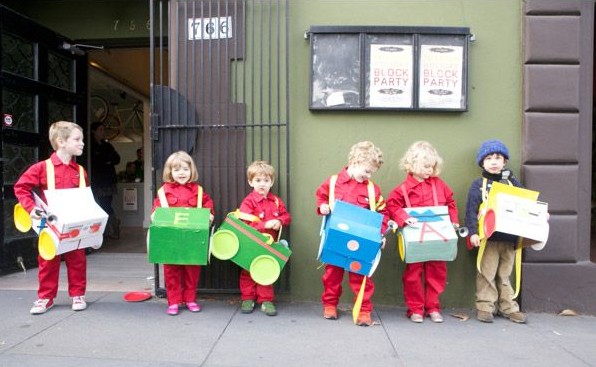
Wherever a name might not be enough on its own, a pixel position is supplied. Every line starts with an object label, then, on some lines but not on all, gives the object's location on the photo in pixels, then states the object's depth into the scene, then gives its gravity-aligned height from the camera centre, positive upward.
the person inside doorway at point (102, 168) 6.98 +0.07
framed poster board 4.20 +0.98
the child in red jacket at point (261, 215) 3.92 -0.38
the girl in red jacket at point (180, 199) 3.90 -0.24
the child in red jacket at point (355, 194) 3.73 -0.19
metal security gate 4.30 +0.71
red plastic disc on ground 4.27 -1.20
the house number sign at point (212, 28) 4.30 +1.40
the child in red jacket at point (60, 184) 3.78 -0.10
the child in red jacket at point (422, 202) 3.85 -0.26
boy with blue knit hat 3.92 -0.69
